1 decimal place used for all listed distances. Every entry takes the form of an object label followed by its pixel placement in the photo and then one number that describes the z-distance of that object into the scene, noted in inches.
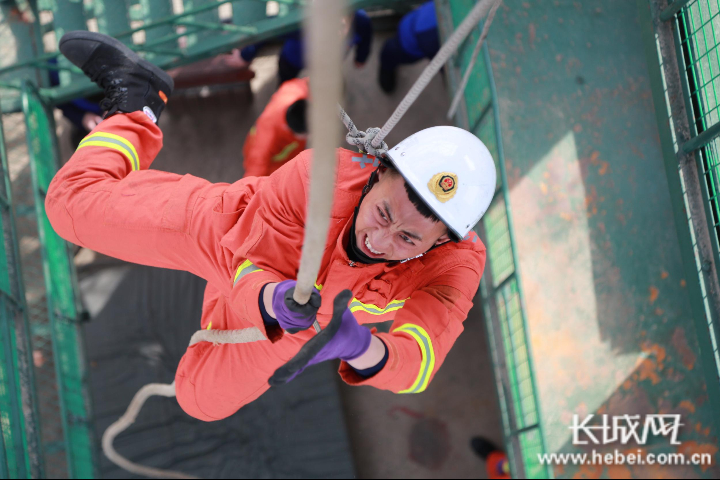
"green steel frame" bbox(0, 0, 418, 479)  156.0
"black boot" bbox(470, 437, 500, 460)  207.2
